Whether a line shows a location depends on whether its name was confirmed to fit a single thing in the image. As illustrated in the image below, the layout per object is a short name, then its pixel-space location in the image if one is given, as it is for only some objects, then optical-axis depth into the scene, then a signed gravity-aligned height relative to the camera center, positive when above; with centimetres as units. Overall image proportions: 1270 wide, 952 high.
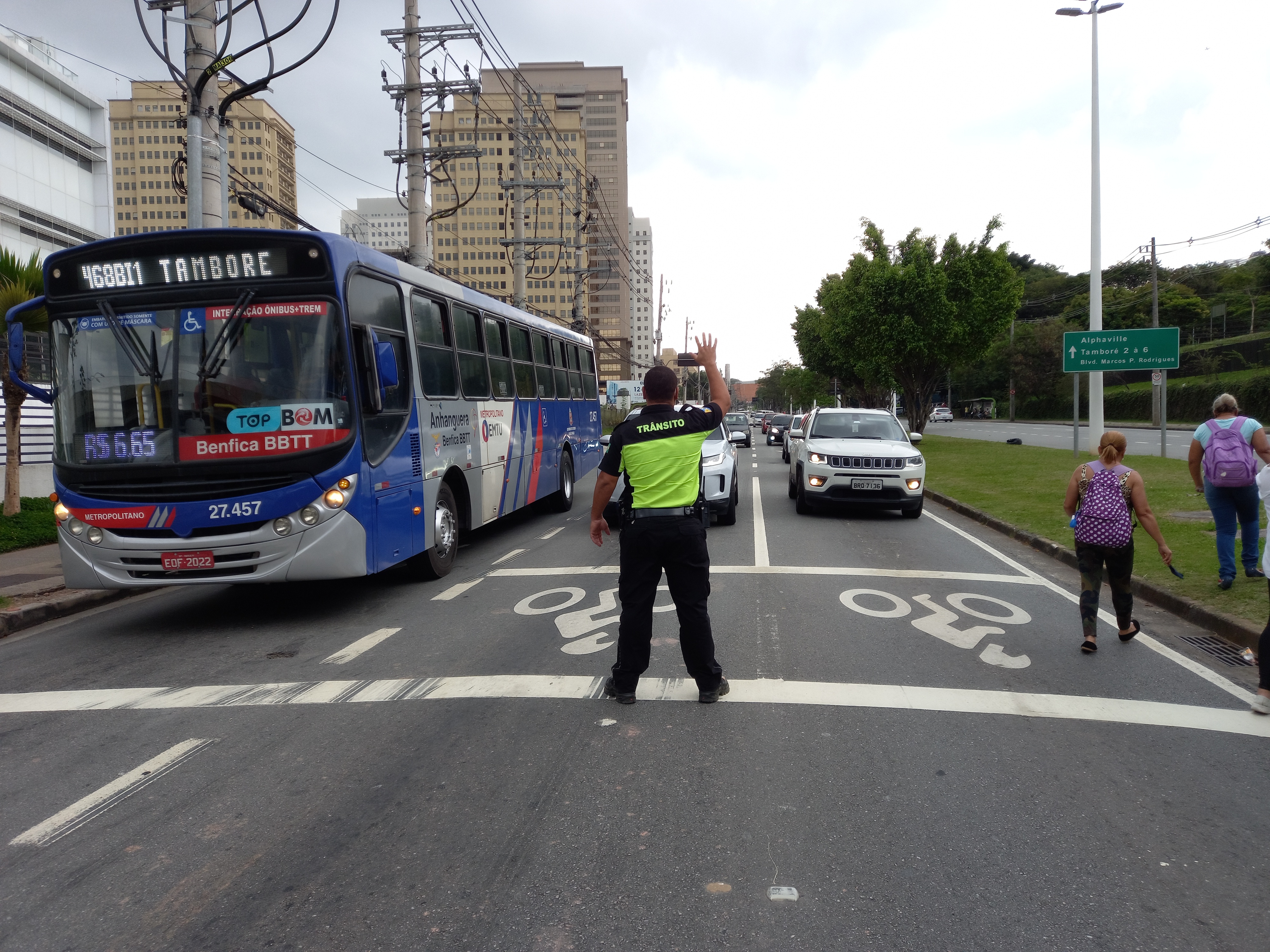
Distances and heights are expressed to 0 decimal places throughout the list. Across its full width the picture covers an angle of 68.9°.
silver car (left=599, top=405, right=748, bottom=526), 1259 -72
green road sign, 2245 +179
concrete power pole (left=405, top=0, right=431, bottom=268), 1862 +576
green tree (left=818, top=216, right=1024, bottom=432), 3391 +449
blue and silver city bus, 713 +19
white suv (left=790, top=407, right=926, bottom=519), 1381 -71
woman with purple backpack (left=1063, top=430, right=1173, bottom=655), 628 -69
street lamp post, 2480 +530
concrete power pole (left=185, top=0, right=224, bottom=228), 1045 +346
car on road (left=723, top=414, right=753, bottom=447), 4144 +14
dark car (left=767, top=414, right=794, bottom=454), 4481 -7
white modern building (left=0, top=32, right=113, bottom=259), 3872 +1294
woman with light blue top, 778 -47
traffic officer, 502 -50
